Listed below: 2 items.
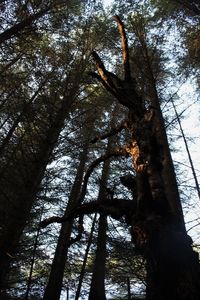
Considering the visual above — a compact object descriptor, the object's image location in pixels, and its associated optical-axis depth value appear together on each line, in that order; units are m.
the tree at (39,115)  5.99
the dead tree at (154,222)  1.98
